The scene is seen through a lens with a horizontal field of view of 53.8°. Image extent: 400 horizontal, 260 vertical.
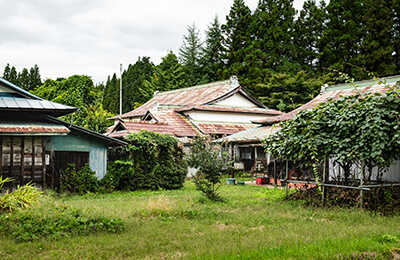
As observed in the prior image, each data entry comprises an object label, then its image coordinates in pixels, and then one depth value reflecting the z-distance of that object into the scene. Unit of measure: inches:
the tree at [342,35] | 1549.0
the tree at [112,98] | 2152.1
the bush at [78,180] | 652.7
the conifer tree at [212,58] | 1861.5
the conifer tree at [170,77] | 1995.6
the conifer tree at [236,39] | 1722.4
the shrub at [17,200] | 415.6
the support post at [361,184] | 443.8
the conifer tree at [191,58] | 1972.2
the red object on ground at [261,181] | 860.6
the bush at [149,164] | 727.1
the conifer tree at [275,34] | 1720.0
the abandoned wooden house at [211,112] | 1147.3
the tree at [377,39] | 1462.8
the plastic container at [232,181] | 889.1
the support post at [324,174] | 505.7
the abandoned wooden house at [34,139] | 589.0
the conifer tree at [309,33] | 1699.1
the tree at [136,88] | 2039.9
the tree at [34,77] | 1776.6
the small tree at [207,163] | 572.1
